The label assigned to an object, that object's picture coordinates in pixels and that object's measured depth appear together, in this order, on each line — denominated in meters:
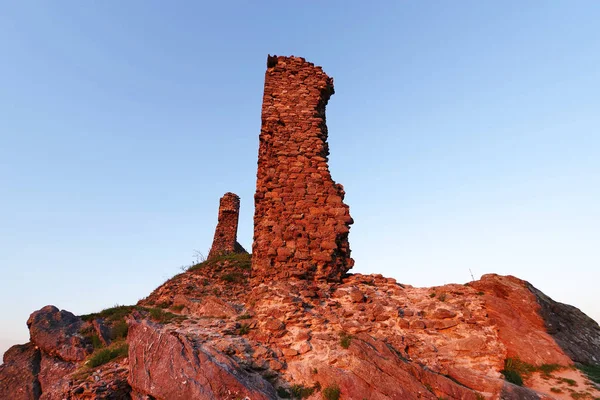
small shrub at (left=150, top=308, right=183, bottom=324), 7.35
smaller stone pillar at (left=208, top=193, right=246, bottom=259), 17.89
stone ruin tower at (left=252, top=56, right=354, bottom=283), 7.77
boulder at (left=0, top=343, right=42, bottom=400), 6.28
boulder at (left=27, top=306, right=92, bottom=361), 7.16
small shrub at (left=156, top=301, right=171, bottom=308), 9.54
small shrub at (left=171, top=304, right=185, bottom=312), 8.90
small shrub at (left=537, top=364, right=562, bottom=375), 6.11
